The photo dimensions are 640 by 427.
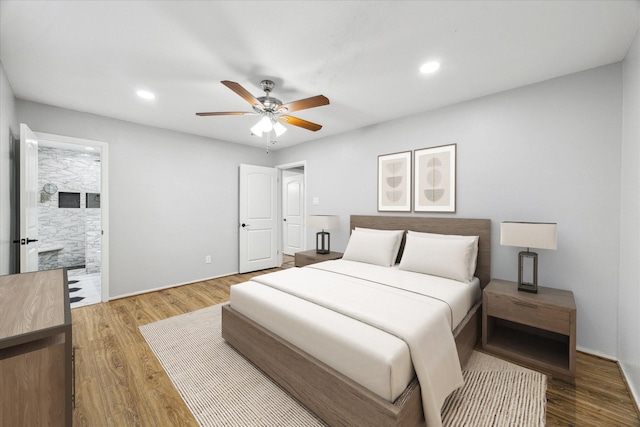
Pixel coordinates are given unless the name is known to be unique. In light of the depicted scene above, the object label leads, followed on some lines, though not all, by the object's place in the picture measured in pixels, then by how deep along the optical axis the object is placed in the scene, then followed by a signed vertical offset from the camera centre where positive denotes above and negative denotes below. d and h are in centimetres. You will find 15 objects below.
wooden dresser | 97 -62
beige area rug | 157 -126
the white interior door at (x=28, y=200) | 247 +10
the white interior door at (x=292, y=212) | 666 -4
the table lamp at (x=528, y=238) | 212 -23
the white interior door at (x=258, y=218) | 483 -16
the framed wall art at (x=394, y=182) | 340 +39
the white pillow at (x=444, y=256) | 251 -46
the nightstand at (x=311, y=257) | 373 -69
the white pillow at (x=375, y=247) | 311 -45
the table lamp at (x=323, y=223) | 394 -20
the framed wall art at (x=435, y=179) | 303 +39
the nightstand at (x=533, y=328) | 194 -92
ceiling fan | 218 +94
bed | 130 -93
